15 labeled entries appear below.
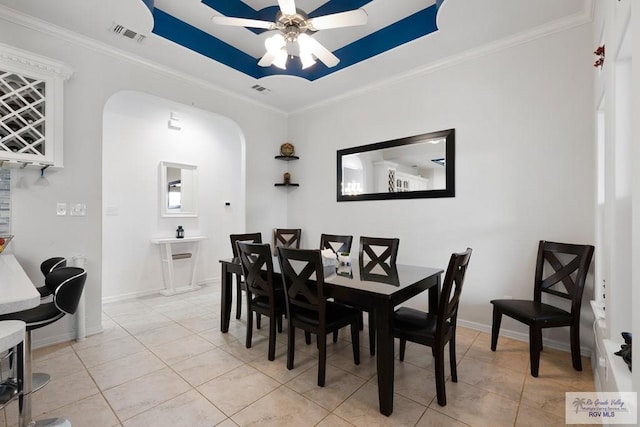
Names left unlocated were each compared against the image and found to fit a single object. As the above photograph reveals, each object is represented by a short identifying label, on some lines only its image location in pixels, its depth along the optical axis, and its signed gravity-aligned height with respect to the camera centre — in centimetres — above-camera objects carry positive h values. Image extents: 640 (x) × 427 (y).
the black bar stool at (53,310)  157 -57
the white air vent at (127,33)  262 +171
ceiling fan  210 +144
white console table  433 -64
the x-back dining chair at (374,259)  247 -45
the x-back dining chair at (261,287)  231 -60
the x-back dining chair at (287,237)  431 -33
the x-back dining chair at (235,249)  305 -34
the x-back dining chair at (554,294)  213 -68
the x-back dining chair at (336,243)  323 -32
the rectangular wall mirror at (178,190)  450 +42
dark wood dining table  172 -50
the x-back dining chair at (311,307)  199 -69
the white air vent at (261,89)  391 +173
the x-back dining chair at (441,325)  176 -74
